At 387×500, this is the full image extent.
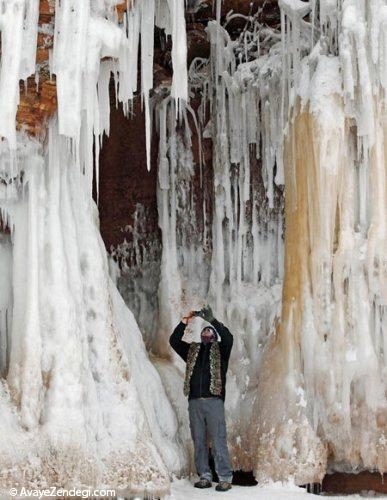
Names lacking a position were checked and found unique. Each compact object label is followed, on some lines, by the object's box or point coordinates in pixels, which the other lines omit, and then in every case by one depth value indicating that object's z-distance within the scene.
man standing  18.97
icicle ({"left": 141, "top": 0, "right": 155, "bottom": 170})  17.34
